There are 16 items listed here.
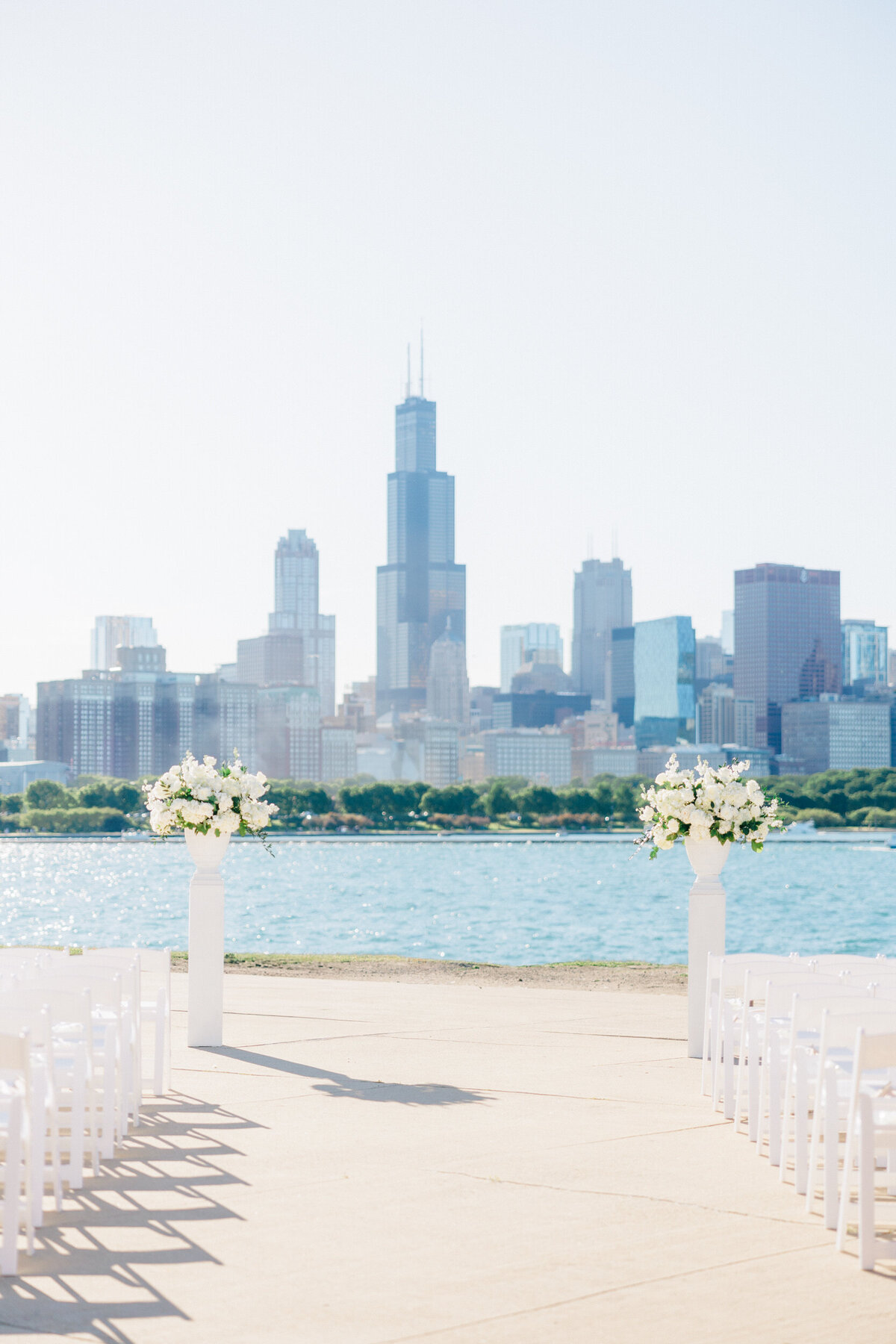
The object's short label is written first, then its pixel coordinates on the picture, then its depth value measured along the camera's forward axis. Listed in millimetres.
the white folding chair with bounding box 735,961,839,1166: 8539
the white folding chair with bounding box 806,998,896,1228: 7082
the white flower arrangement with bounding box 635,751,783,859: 12812
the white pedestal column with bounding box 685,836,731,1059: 12867
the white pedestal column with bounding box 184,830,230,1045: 12781
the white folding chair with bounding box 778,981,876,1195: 7660
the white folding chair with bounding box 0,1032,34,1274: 6371
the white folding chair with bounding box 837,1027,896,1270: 6465
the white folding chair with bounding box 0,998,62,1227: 6988
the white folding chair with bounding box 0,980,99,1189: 7832
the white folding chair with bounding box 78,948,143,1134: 9258
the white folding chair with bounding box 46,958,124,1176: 8547
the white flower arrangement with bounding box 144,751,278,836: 12797
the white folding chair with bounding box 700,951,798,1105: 10094
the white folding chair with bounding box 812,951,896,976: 10211
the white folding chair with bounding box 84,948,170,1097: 10234
